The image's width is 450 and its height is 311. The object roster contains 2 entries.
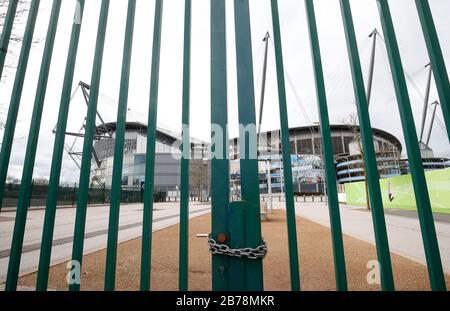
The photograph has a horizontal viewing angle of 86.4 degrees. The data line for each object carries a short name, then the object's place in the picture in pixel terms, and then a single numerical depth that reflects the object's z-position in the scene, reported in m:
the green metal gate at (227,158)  1.06
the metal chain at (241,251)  1.03
